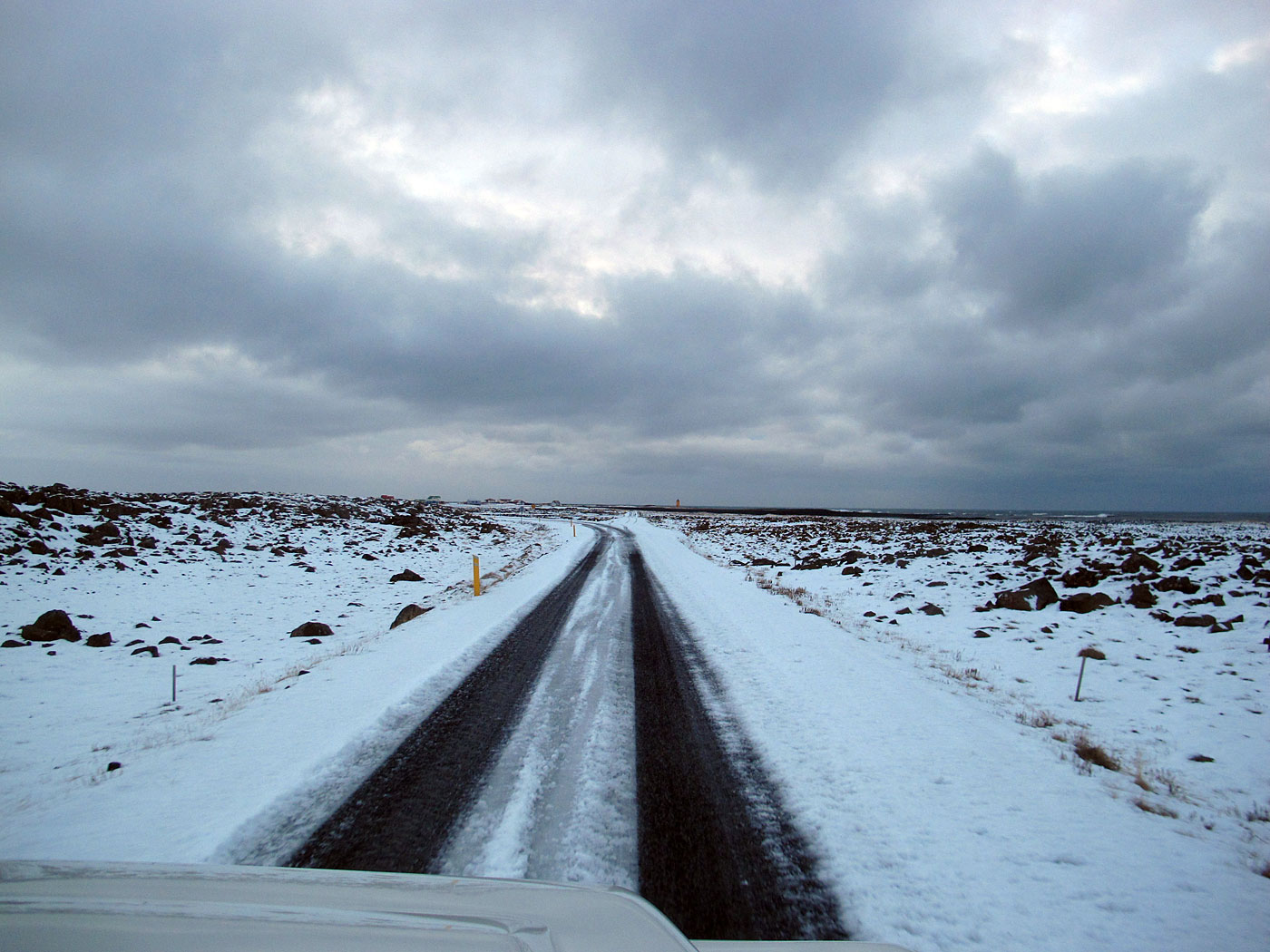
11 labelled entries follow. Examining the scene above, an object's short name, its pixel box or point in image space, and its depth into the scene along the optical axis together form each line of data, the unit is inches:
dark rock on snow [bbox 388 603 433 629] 471.6
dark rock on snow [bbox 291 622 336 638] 433.1
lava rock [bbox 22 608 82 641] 372.8
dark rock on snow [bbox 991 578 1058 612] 506.6
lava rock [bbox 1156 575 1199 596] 506.9
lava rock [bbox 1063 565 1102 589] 553.0
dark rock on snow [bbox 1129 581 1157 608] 476.7
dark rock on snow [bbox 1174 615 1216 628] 410.3
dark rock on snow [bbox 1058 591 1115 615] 482.0
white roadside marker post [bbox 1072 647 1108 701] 363.6
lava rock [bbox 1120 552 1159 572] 615.5
